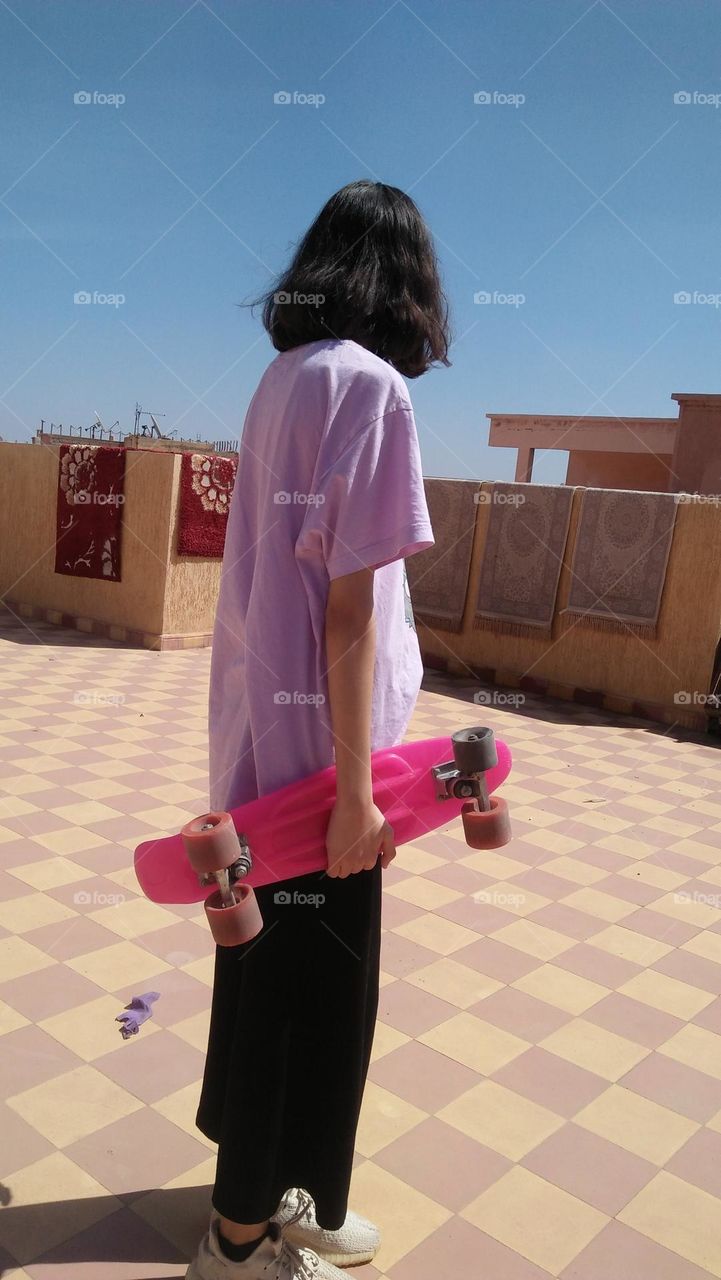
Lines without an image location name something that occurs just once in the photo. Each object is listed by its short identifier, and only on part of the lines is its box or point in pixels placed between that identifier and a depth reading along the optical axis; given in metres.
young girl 1.14
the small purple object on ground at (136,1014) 2.03
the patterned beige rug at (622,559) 5.52
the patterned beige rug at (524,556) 5.92
